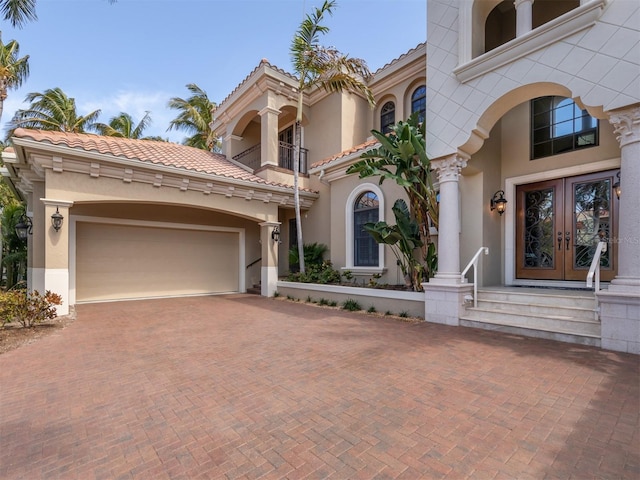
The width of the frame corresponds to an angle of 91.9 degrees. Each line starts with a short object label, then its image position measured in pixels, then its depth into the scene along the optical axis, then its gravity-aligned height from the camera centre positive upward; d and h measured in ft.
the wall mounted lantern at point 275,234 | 37.35 +1.10
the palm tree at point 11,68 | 37.14 +23.90
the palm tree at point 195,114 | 67.31 +28.32
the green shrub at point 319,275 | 34.24 -3.65
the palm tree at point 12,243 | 40.37 +0.04
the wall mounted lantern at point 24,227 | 30.48 +1.57
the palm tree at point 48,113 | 57.36 +24.69
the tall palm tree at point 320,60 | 32.01 +19.25
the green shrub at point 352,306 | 27.81 -5.68
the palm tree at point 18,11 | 29.81 +22.74
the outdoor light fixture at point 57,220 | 23.67 +1.78
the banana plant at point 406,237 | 25.62 +0.53
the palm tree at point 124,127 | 67.15 +27.08
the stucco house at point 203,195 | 25.50 +4.91
